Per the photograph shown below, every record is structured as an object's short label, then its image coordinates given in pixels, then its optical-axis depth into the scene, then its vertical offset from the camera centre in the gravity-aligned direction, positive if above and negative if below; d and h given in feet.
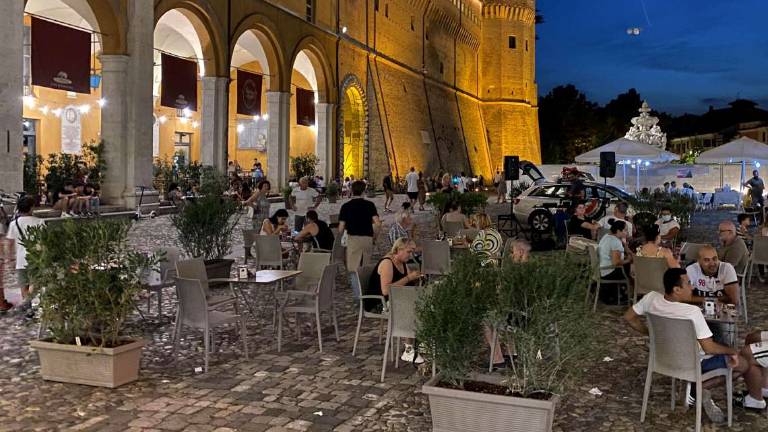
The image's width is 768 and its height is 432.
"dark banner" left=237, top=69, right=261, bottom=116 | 73.67 +11.49
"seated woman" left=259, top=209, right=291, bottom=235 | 29.76 -0.92
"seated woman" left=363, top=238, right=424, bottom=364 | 18.97 -1.89
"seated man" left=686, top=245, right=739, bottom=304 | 18.89 -1.93
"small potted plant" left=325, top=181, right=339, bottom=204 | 74.90 +1.20
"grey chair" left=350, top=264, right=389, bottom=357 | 18.30 -2.39
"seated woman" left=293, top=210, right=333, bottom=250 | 29.94 -1.29
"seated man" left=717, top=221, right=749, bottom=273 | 24.81 -1.46
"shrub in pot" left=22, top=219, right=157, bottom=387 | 15.43 -2.19
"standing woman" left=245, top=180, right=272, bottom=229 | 36.50 +0.04
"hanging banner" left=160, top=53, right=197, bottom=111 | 62.03 +10.61
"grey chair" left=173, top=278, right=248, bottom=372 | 17.10 -2.77
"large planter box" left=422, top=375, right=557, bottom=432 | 11.62 -3.43
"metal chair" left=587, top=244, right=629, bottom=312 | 24.35 -2.31
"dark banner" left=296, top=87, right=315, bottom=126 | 86.33 +11.82
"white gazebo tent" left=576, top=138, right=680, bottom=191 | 60.03 +4.88
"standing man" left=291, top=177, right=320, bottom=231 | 36.68 +0.21
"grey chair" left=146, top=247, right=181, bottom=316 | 22.35 -2.29
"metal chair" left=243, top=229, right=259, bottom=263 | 31.14 -1.70
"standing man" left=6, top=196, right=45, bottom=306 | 21.85 -0.80
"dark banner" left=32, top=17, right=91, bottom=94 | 48.70 +10.19
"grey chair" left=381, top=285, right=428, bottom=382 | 16.19 -2.48
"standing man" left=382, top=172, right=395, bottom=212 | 72.19 +0.92
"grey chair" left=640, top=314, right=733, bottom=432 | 13.20 -2.82
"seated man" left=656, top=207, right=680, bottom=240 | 33.09 -0.95
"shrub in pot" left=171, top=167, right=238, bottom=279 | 28.04 -1.10
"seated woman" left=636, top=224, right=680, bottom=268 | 22.62 -1.28
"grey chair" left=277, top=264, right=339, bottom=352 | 19.11 -2.76
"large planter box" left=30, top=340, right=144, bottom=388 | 15.39 -3.54
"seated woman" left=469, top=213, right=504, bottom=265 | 26.32 -1.38
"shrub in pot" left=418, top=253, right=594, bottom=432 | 11.88 -2.32
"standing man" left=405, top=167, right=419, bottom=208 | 73.20 +2.00
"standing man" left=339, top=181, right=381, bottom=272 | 27.09 -0.90
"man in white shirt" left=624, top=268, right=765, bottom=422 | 13.60 -2.45
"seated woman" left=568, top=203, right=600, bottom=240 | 33.78 -0.86
